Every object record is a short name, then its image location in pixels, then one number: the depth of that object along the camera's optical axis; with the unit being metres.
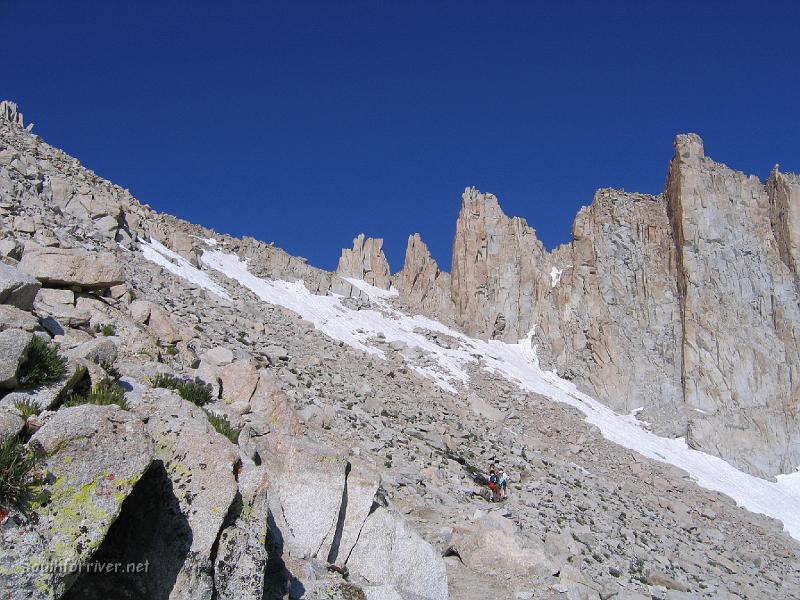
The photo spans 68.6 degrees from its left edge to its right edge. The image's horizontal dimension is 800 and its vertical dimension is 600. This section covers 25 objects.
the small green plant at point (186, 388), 9.91
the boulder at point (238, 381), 13.61
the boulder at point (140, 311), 16.11
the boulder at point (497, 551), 13.23
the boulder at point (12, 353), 6.88
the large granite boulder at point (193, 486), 6.39
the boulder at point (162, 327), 16.48
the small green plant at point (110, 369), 9.05
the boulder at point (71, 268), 14.10
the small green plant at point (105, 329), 12.32
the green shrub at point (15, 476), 5.22
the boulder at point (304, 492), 9.32
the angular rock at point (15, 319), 8.24
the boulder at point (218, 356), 17.08
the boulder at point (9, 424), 5.79
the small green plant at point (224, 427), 8.72
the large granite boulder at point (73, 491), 5.03
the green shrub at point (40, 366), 7.16
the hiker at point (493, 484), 20.18
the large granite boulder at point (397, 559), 9.99
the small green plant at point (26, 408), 6.32
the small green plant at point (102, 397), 7.29
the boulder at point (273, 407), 13.31
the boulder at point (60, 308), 11.85
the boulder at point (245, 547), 6.61
